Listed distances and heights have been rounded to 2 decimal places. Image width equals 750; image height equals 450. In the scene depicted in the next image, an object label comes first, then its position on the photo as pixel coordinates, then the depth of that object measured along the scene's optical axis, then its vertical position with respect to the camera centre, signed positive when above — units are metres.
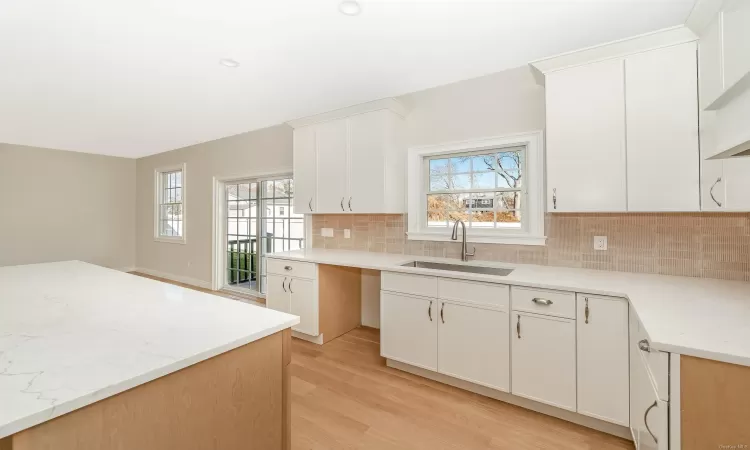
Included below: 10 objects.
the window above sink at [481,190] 2.66 +0.32
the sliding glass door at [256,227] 4.50 -0.01
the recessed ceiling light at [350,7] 1.83 +1.26
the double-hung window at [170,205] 5.83 +0.42
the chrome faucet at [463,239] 2.82 -0.12
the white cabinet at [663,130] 1.85 +0.57
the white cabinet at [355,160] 3.10 +0.67
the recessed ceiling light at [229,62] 2.52 +1.29
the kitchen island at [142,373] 0.73 -0.37
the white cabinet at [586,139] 2.04 +0.57
